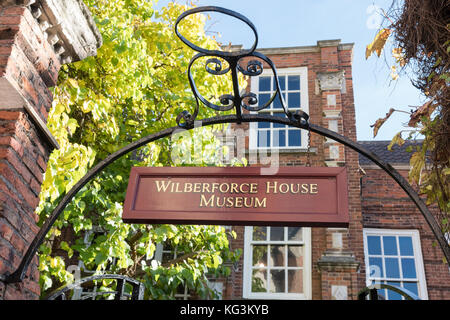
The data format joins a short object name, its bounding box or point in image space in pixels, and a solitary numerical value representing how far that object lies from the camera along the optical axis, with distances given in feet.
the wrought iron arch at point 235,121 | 8.87
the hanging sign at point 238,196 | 9.05
